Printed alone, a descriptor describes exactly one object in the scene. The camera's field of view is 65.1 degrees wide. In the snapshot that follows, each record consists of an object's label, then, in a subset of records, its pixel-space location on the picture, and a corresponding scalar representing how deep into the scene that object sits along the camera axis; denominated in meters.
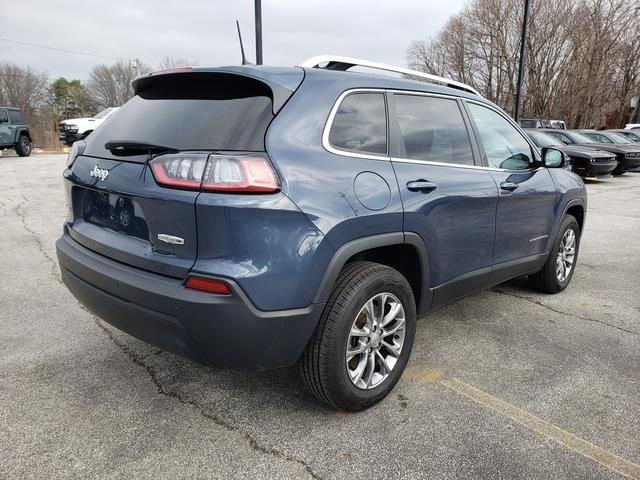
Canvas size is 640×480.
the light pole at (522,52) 16.27
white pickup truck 21.77
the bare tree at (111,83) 57.81
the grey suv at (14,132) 18.77
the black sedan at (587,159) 13.73
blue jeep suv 2.12
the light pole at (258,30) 9.10
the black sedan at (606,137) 18.53
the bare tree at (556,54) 34.53
